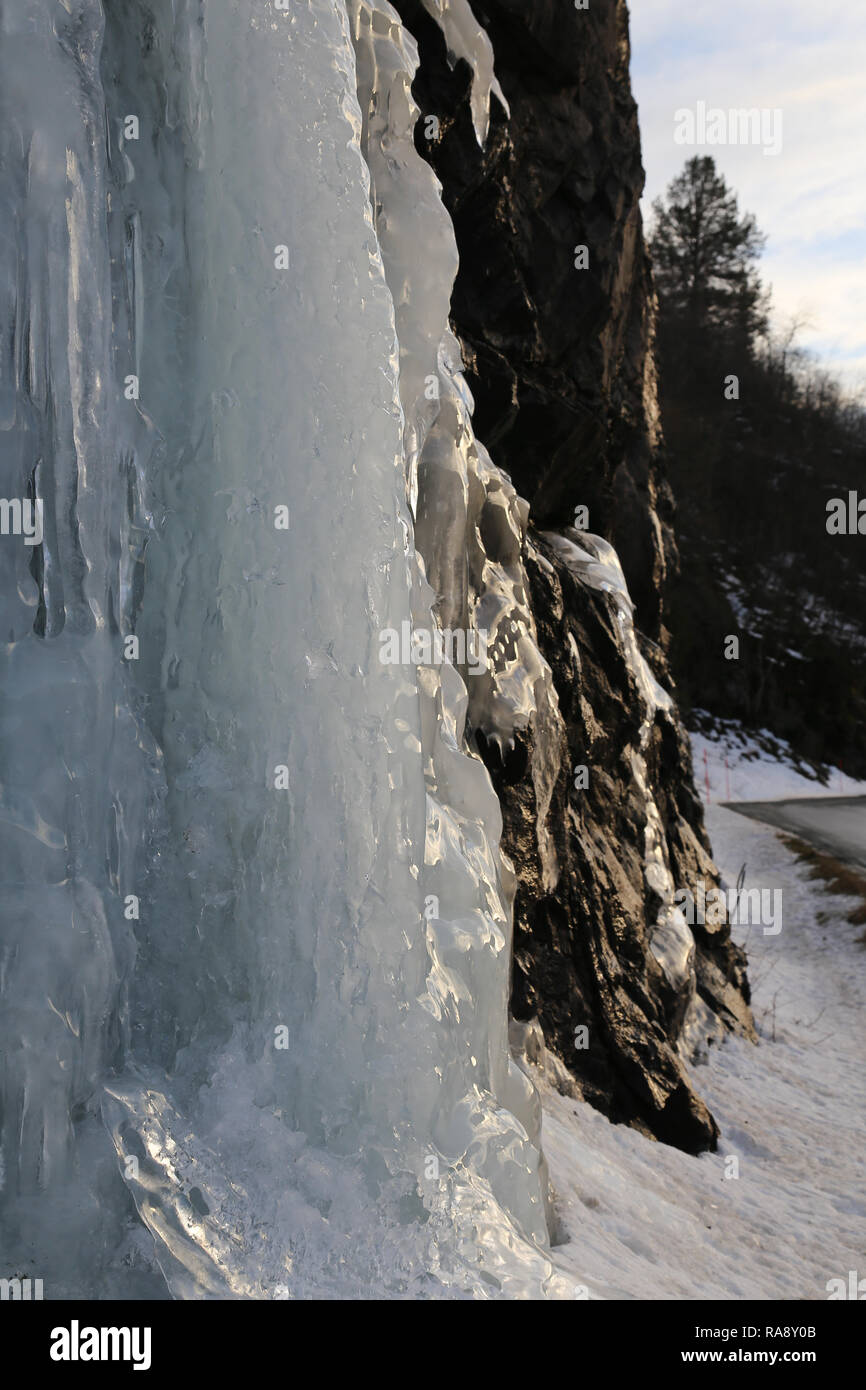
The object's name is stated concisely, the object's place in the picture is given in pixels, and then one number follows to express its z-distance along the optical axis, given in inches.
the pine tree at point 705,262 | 1309.1
